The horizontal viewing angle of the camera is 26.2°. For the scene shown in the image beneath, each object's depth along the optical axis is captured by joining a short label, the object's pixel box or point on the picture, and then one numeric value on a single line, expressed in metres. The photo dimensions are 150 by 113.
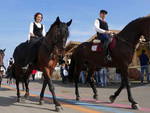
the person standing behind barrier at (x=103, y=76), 20.38
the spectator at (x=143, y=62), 19.20
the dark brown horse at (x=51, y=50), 9.03
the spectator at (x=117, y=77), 20.89
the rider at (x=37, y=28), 11.11
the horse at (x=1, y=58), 18.00
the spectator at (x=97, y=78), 20.81
